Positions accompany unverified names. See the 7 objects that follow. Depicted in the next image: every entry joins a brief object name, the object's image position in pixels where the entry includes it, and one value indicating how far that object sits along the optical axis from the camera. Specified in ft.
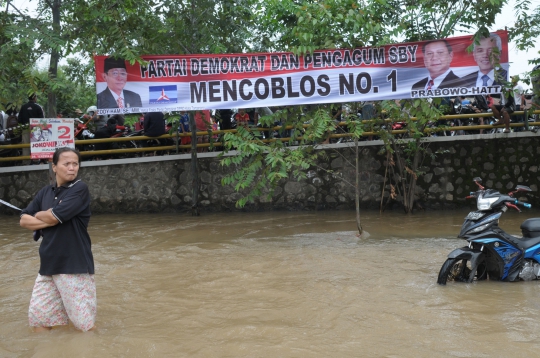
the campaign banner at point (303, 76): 32.99
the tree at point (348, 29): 30.37
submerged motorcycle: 20.57
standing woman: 15.67
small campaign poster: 32.07
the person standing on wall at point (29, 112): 42.09
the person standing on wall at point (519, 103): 42.16
